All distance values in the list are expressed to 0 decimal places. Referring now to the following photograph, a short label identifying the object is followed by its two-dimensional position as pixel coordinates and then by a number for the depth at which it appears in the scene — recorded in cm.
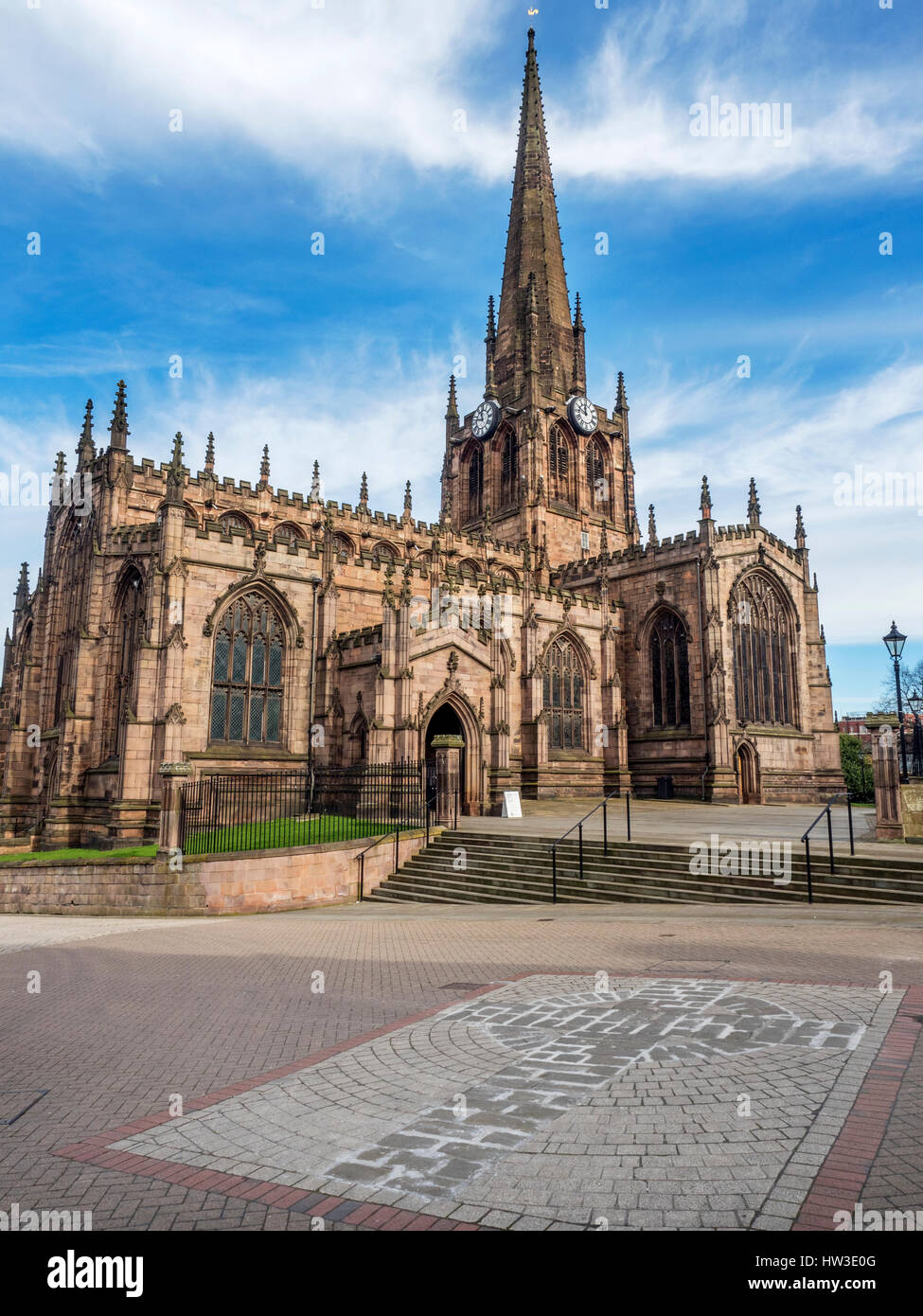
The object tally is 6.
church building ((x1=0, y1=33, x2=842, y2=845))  2558
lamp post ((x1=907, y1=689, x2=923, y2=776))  2396
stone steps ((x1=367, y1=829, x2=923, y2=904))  1348
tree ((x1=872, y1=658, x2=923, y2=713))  5948
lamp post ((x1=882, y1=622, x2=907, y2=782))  2220
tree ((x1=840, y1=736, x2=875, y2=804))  5759
